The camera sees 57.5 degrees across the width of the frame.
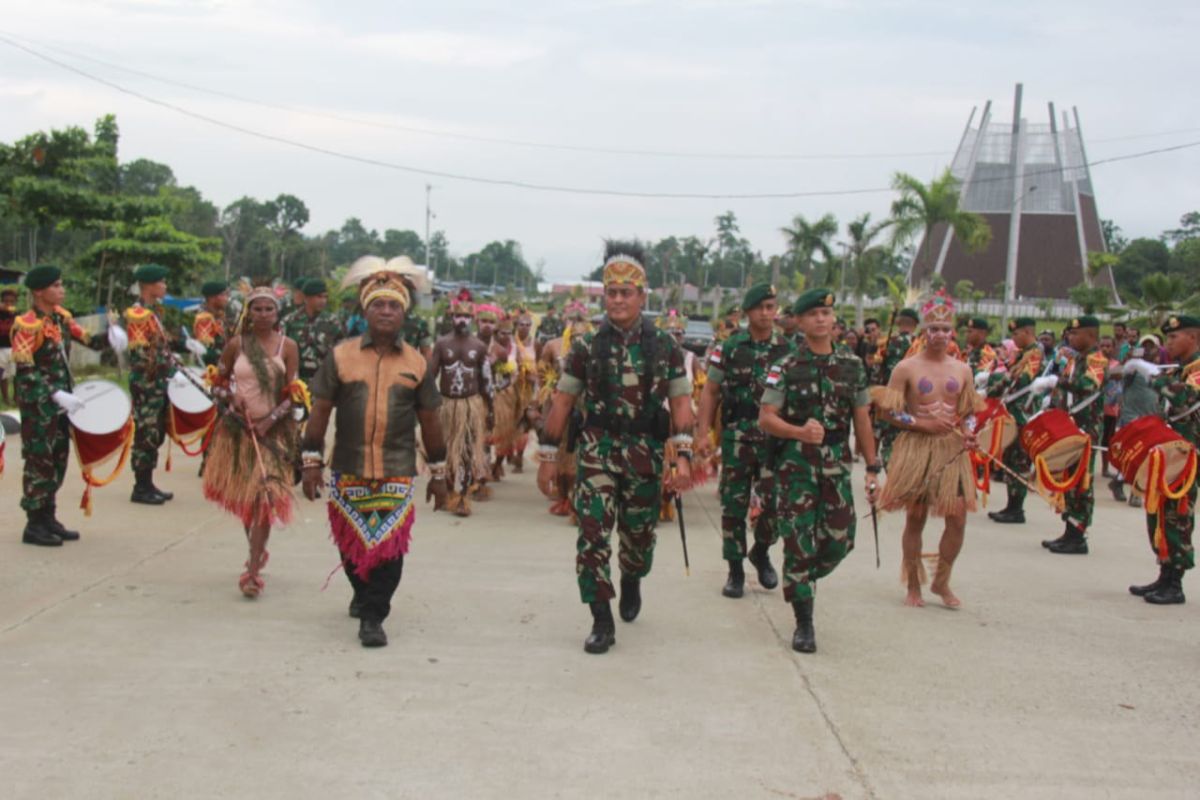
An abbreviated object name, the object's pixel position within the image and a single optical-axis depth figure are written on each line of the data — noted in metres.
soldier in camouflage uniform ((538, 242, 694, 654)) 5.55
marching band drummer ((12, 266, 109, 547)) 7.15
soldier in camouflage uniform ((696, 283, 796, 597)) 6.71
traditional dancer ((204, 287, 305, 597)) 6.27
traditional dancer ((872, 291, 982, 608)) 6.59
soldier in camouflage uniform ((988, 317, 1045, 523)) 10.19
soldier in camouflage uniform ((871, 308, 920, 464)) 12.16
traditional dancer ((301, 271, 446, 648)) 5.49
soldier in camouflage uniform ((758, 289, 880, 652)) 5.67
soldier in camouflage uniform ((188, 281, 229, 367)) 8.81
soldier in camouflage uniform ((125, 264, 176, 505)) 8.95
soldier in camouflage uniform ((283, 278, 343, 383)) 10.27
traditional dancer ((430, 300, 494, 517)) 9.42
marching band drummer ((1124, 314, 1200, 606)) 6.87
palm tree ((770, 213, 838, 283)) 46.91
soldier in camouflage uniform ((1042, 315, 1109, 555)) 8.77
